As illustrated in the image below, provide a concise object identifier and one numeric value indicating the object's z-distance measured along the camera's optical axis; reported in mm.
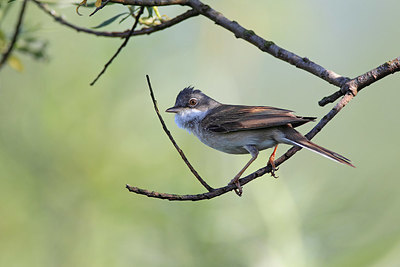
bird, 7587
